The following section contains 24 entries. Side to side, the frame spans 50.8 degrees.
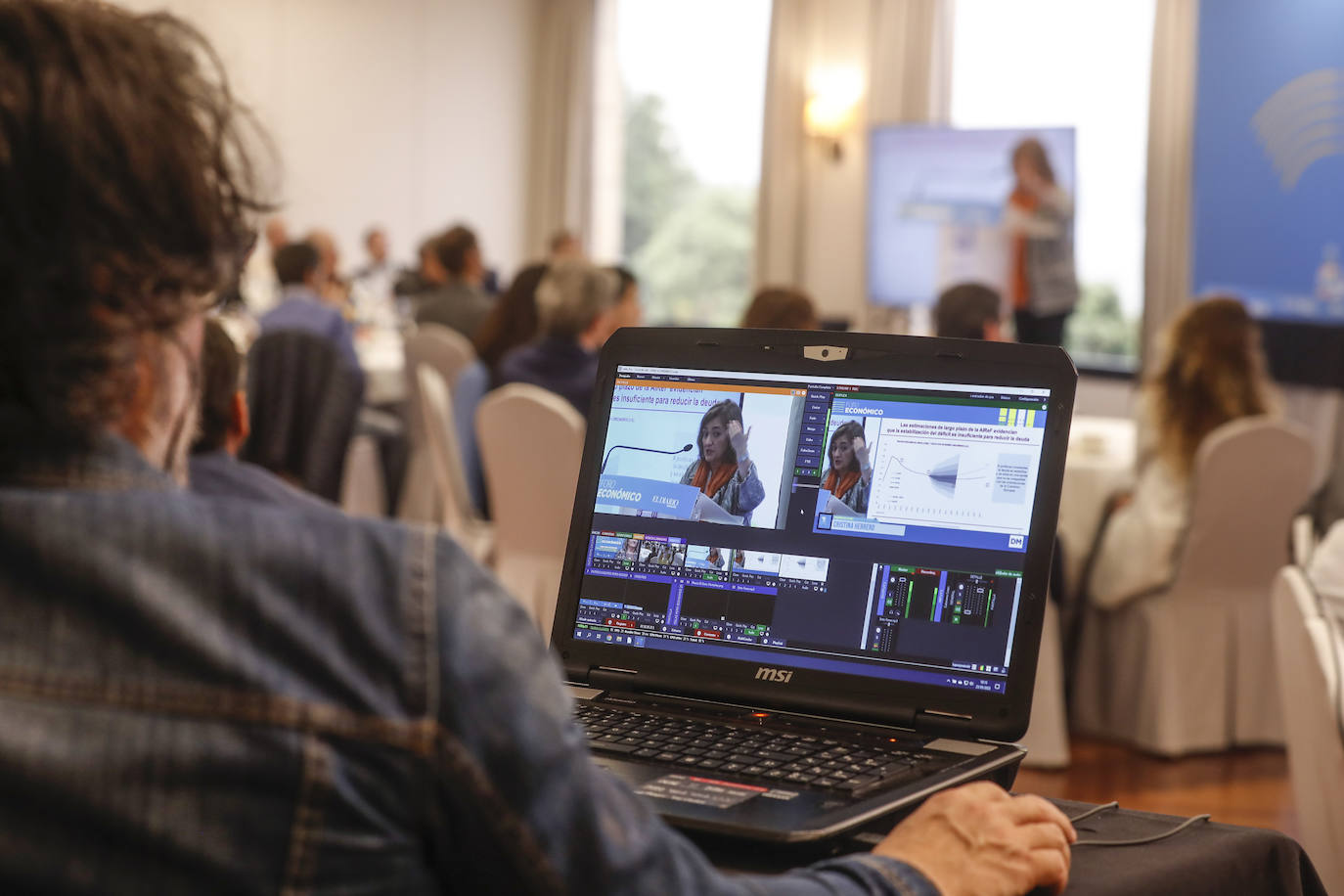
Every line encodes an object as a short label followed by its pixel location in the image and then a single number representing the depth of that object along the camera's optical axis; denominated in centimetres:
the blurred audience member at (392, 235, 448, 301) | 666
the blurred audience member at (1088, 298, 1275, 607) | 391
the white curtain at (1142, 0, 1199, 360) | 669
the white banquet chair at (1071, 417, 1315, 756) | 381
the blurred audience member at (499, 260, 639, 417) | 415
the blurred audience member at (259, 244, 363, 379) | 528
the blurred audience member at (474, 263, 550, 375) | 486
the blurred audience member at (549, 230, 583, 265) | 782
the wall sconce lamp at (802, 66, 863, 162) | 820
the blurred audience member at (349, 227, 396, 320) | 869
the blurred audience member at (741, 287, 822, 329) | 380
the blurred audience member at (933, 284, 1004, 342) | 381
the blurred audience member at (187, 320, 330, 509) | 218
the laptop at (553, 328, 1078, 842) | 115
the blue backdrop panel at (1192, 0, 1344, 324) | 530
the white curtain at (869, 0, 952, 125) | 776
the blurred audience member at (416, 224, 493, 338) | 623
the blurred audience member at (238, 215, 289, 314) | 696
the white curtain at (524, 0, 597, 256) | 1005
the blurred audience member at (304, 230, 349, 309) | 668
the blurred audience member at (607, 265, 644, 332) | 489
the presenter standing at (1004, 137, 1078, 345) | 625
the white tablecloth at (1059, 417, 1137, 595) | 425
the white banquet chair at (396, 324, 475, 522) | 552
